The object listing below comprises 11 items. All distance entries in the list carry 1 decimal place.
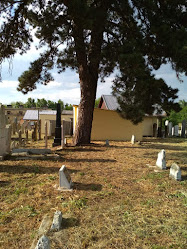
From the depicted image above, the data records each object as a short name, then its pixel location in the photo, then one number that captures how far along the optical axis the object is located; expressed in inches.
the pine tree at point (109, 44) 291.7
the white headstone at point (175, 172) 202.2
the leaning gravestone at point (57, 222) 109.5
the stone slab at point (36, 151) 318.0
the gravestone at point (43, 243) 82.0
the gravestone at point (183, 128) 813.9
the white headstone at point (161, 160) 242.7
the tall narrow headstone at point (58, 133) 432.1
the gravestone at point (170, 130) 869.2
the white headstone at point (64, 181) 172.4
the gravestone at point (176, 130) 865.5
